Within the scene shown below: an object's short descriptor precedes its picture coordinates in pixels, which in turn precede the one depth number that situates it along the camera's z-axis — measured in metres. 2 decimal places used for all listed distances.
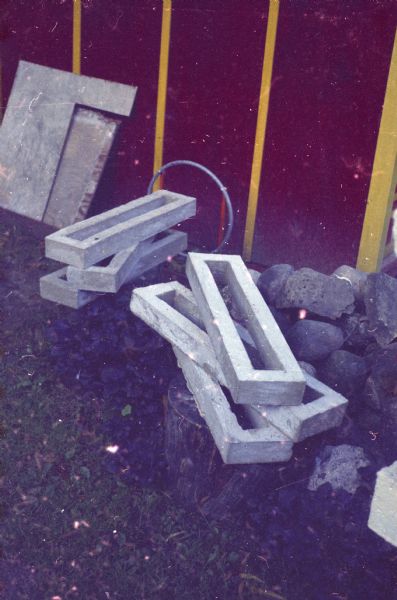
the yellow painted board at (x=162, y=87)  5.36
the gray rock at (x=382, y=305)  3.64
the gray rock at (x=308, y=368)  3.55
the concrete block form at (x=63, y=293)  4.32
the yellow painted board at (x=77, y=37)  5.88
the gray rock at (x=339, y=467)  3.13
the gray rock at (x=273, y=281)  4.11
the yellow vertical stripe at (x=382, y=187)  4.49
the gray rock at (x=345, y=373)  3.55
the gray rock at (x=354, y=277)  4.09
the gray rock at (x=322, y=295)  3.88
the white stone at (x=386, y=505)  1.61
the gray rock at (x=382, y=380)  3.36
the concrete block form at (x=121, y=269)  4.20
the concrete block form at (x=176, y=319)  3.39
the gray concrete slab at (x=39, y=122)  5.87
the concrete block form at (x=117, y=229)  4.10
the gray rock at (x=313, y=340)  3.66
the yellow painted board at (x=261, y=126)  4.84
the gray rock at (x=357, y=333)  3.83
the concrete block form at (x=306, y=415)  3.07
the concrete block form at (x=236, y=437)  3.06
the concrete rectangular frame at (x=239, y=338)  3.04
